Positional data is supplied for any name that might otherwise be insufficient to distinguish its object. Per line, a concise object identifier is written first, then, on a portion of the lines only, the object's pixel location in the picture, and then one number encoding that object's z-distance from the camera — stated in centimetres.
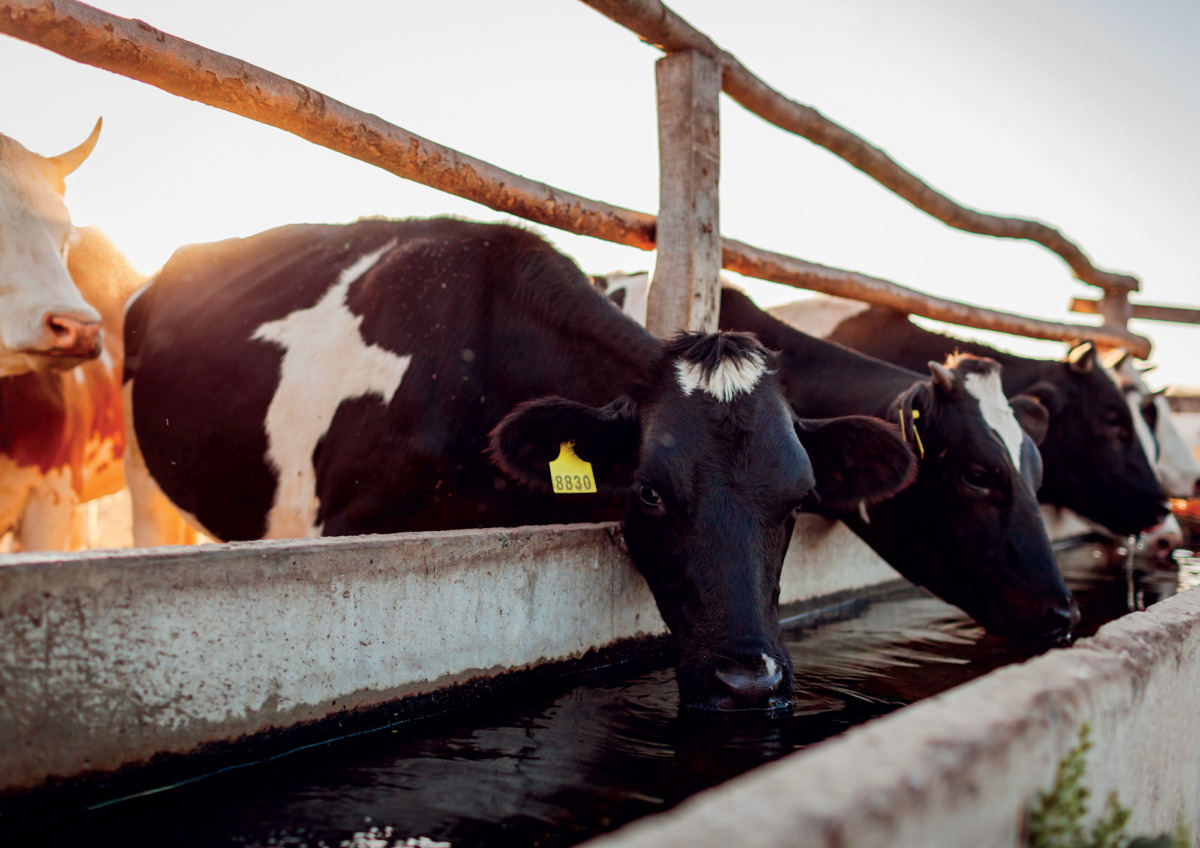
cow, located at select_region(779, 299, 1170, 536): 566
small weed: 100
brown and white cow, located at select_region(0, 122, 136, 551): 333
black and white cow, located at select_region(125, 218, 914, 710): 235
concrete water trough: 80
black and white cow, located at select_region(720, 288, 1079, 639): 320
